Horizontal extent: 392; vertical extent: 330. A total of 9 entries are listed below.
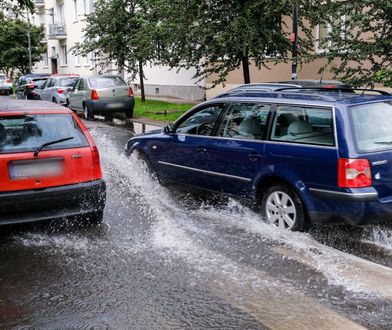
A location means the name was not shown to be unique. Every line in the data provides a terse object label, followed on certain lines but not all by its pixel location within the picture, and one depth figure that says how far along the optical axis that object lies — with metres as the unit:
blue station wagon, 5.27
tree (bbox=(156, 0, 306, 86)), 14.28
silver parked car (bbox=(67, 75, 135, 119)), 19.23
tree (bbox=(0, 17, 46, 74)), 45.49
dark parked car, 27.34
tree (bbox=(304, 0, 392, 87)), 10.34
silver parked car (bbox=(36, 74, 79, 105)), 23.23
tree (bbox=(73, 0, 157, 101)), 22.89
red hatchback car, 5.47
